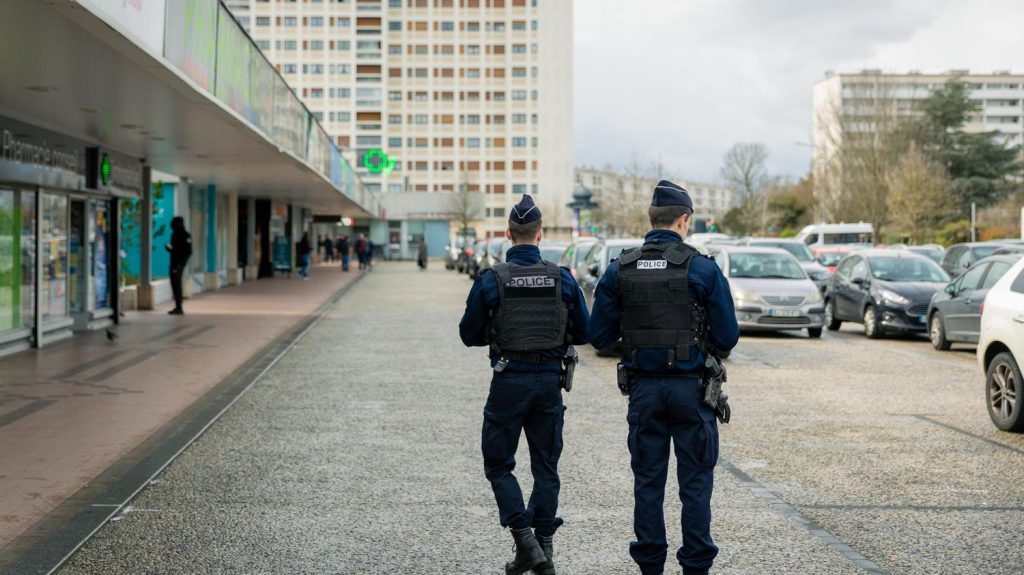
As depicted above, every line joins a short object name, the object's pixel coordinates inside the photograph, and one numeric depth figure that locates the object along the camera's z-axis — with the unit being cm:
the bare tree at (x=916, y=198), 5578
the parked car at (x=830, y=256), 3394
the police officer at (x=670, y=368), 479
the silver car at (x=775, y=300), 1844
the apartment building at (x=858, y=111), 6675
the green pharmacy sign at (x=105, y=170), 1872
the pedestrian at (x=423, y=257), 6197
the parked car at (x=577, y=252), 2177
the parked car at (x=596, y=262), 1802
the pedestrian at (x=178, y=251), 2246
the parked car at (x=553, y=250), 2825
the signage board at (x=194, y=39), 1130
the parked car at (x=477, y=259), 4528
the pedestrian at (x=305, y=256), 4319
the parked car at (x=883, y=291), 1888
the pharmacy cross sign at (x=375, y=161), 8169
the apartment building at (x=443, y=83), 12131
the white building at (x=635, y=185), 9831
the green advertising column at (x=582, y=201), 4526
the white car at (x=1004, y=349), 910
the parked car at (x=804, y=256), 2767
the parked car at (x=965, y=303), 1564
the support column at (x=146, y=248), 2334
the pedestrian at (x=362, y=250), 5569
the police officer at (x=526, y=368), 519
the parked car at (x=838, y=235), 5081
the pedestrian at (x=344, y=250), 5316
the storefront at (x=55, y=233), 1499
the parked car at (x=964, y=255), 2489
